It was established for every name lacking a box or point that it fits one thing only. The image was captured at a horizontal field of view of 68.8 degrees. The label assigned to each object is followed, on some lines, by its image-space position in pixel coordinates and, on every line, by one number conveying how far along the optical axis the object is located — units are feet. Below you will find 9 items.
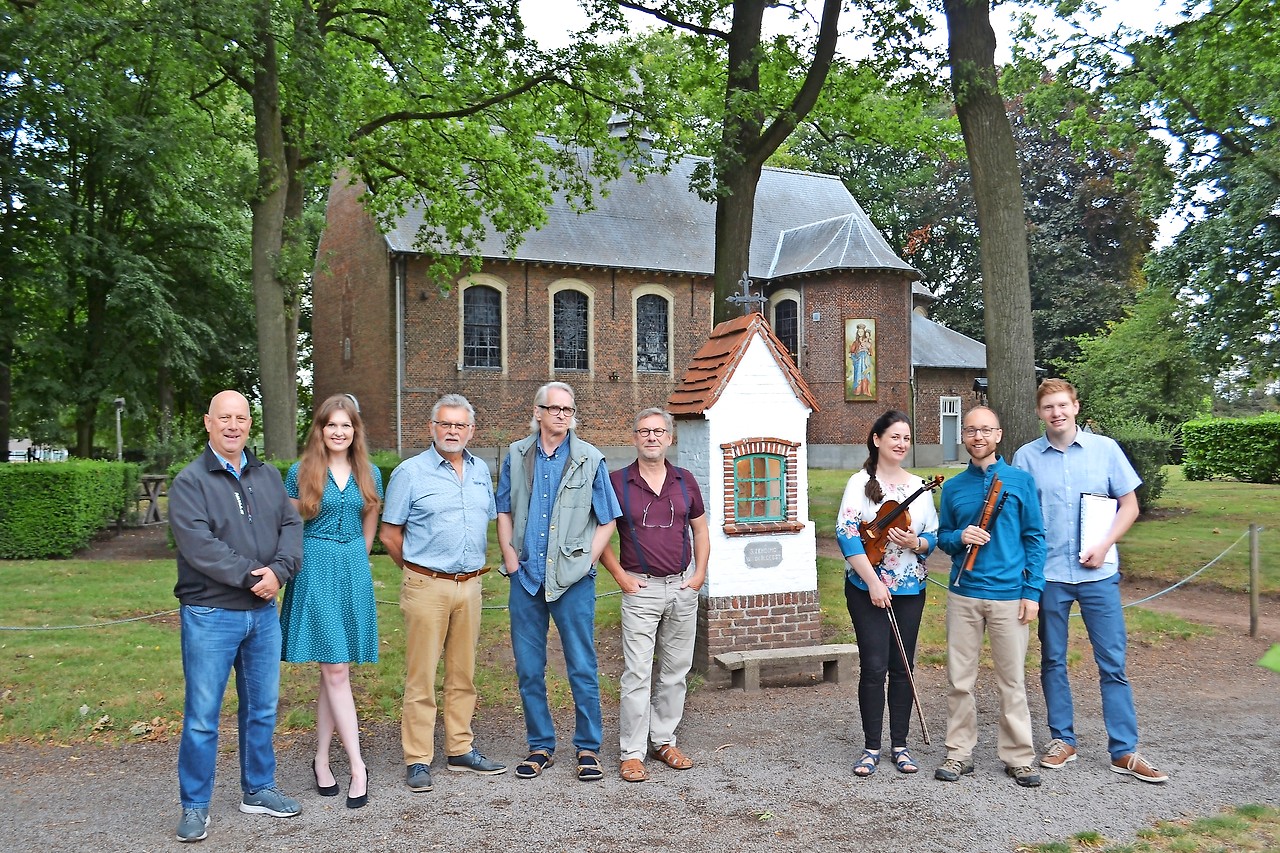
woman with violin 16.24
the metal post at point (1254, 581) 27.58
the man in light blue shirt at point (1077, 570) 16.46
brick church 78.89
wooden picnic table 56.03
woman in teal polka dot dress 15.14
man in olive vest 16.39
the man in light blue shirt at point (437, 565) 15.81
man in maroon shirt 16.72
